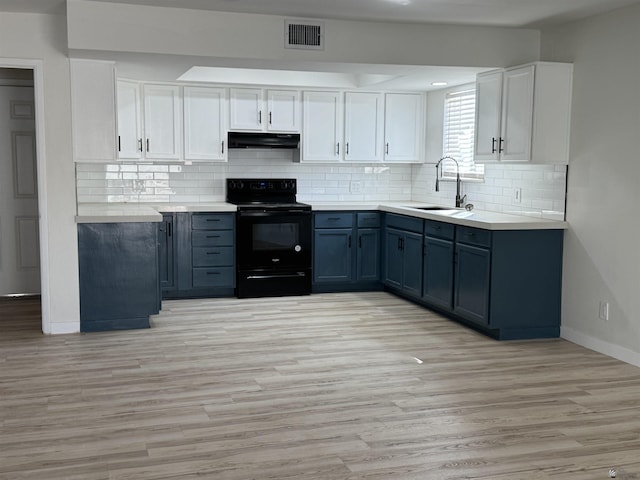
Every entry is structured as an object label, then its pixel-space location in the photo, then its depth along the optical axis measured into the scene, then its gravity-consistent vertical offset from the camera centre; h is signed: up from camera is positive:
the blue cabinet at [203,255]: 6.86 -0.86
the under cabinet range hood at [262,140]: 7.18 +0.30
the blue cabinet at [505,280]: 5.39 -0.86
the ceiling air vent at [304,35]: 5.33 +1.03
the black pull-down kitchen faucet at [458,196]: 6.95 -0.25
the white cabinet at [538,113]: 5.41 +0.47
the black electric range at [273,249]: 7.01 -0.82
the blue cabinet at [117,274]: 5.55 -0.86
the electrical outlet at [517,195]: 6.06 -0.20
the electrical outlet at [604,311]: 5.10 -1.01
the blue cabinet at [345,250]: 7.27 -0.84
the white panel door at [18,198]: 7.16 -0.34
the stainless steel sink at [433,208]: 7.16 -0.39
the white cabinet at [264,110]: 7.17 +0.61
